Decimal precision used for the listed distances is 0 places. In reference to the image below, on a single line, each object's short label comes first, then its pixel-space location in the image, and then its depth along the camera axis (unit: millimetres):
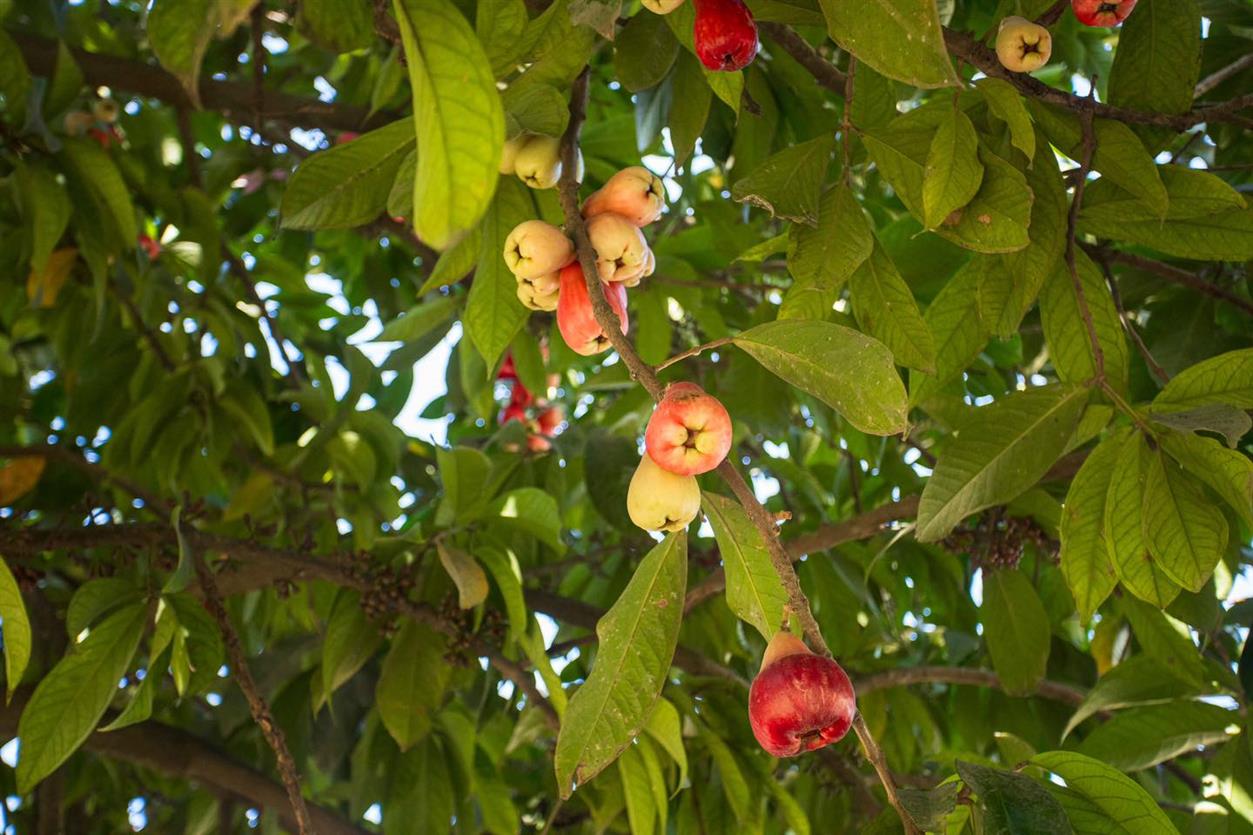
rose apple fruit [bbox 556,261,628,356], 1118
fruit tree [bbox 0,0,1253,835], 1122
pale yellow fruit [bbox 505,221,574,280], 1094
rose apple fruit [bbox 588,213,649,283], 1124
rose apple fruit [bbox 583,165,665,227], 1149
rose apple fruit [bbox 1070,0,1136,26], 1142
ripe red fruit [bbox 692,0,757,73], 1117
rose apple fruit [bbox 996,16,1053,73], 1171
